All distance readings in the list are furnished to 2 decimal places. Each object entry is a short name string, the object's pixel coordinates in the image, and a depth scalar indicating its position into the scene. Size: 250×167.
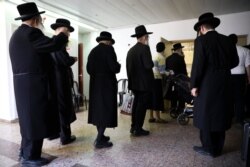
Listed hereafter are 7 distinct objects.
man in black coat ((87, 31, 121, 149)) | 2.71
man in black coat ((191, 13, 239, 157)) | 2.25
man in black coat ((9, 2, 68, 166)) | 2.07
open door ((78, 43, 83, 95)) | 6.42
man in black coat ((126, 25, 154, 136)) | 3.15
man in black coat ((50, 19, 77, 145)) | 2.63
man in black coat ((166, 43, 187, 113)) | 4.24
